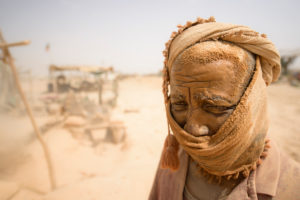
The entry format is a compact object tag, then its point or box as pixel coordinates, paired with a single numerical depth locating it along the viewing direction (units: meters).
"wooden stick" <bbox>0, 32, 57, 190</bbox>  2.45
